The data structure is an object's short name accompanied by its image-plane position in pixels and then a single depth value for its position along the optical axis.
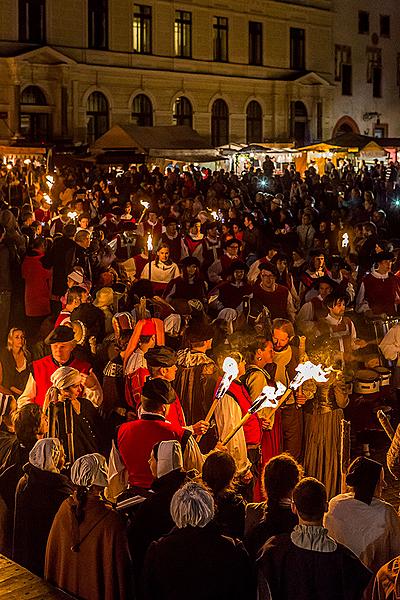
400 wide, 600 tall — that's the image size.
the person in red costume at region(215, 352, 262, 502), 6.82
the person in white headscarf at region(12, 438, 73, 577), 5.38
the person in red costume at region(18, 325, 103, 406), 7.11
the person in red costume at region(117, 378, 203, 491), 6.09
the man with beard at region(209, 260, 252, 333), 10.92
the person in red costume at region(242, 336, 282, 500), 7.10
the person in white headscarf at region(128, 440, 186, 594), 5.34
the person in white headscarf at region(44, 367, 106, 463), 6.44
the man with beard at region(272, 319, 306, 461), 7.44
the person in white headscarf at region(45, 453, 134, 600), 5.00
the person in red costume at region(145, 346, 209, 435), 6.68
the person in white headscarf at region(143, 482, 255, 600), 4.52
